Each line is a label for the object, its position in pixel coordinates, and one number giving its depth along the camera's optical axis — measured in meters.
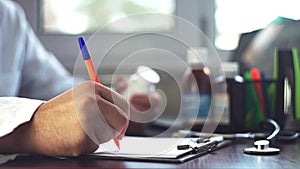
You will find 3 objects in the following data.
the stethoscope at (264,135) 1.02
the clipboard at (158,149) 0.75
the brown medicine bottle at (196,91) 1.15
